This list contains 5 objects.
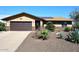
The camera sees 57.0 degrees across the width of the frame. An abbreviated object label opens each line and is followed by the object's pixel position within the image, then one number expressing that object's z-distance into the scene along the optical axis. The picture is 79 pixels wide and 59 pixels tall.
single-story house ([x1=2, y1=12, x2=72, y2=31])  11.37
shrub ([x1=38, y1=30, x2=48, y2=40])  7.34
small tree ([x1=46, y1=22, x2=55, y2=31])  10.09
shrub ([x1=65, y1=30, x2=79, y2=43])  6.68
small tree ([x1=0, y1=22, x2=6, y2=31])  10.98
